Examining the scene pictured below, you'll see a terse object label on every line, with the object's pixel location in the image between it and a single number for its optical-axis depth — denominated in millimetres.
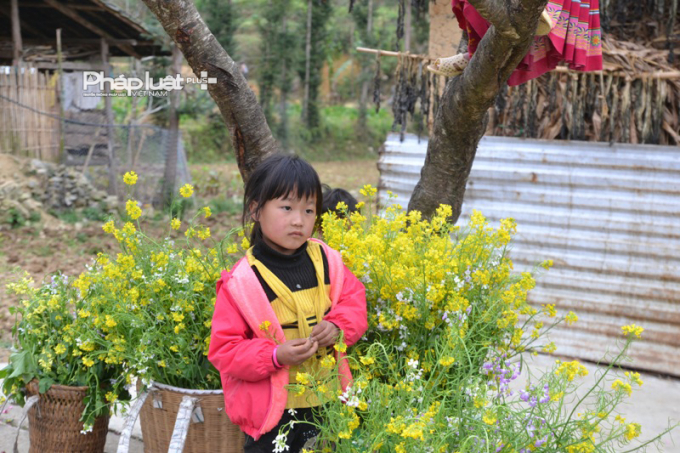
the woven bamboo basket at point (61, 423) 2773
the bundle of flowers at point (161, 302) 2531
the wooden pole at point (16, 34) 10070
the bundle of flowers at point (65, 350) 2646
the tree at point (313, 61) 20031
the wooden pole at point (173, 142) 10828
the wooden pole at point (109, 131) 10260
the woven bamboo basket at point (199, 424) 2484
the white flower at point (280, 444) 1905
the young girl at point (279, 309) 2094
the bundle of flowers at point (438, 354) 1852
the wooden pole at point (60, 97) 10242
